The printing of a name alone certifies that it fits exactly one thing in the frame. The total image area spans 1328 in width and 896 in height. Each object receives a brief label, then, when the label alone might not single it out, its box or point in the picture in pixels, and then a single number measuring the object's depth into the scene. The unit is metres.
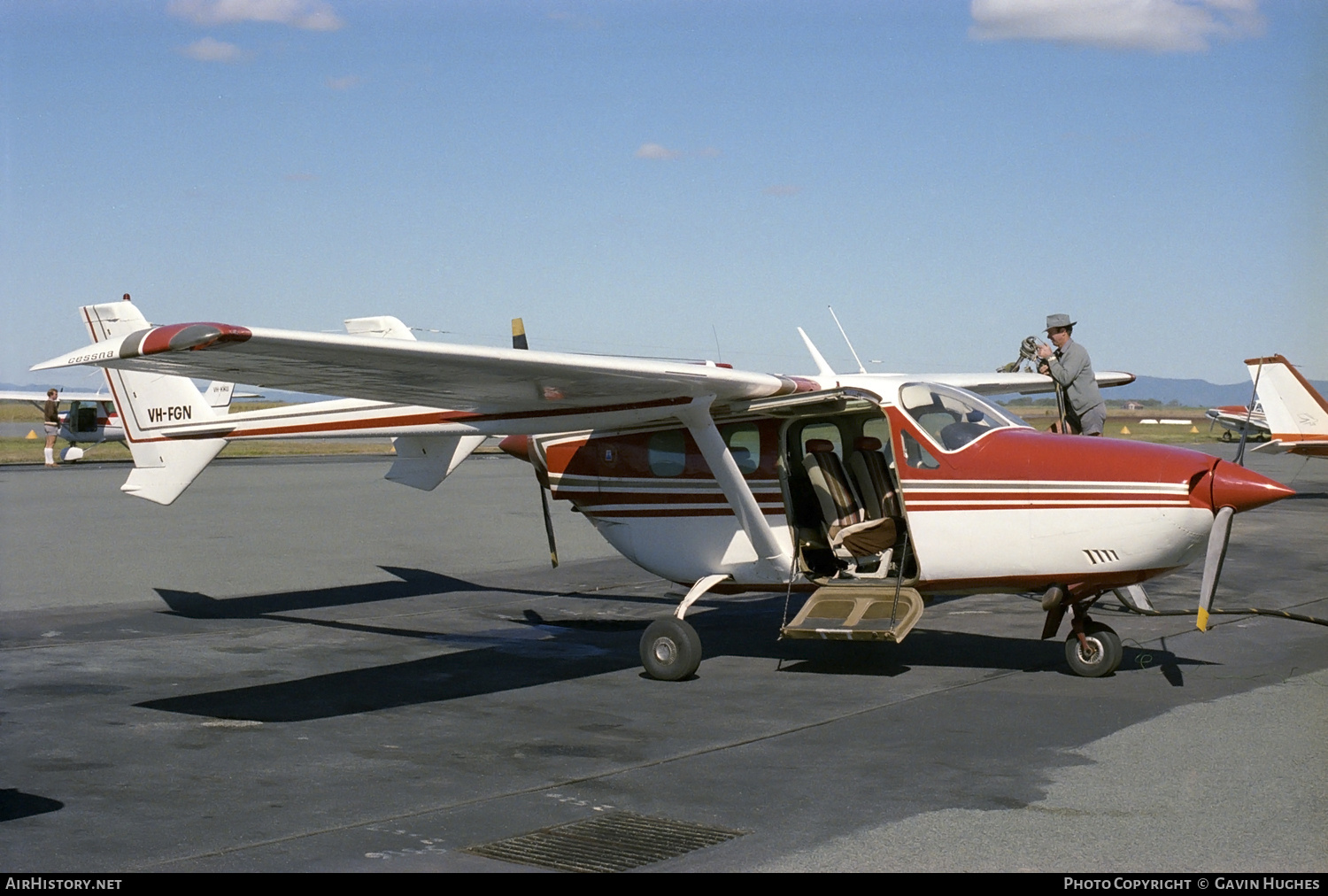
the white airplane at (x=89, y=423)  40.38
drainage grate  5.14
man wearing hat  11.34
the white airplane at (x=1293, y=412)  22.69
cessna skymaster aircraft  8.17
